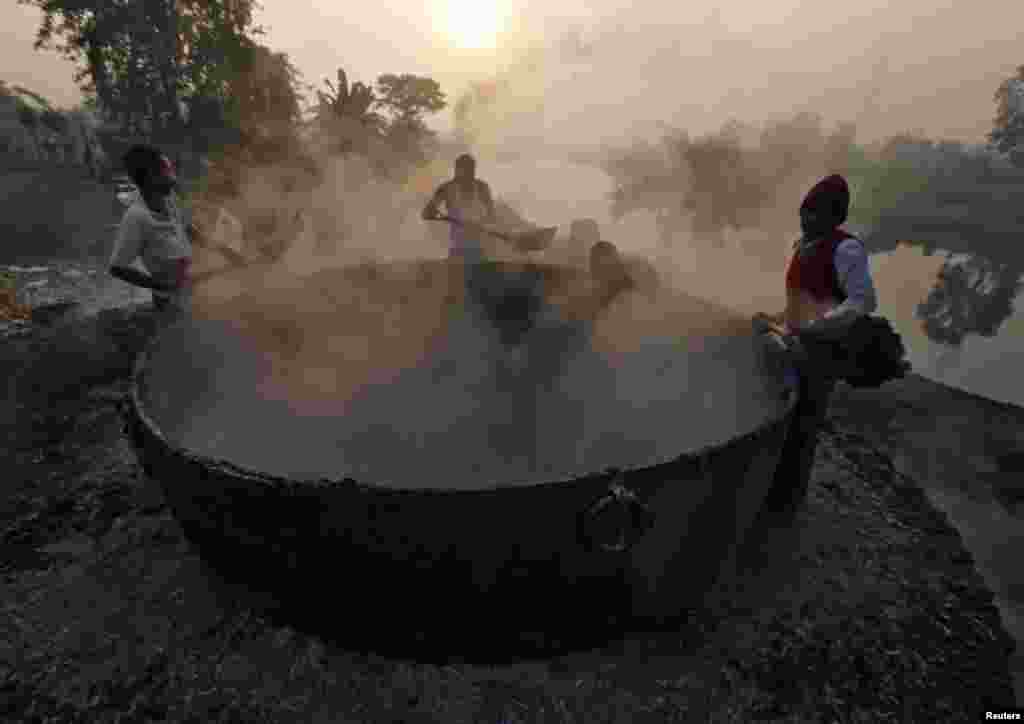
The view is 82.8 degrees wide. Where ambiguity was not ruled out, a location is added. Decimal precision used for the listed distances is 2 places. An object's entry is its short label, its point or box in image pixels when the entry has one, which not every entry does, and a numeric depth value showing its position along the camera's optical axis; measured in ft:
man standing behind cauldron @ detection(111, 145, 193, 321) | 12.62
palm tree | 44.75
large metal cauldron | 7.56
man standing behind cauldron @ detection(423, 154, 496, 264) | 21.30
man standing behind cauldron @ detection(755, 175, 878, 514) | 9.91
